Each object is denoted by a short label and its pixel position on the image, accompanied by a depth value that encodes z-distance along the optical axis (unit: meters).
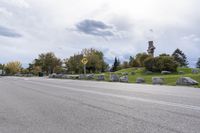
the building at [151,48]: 35.58
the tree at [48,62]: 49.82
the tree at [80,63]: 46.02
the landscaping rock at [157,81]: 12.85
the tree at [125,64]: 52.74
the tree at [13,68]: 68.86
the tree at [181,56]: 54.28
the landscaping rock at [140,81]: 14.27
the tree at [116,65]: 57.71
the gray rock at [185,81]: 11.60
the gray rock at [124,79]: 15.61
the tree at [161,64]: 25.94
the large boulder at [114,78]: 16.71
